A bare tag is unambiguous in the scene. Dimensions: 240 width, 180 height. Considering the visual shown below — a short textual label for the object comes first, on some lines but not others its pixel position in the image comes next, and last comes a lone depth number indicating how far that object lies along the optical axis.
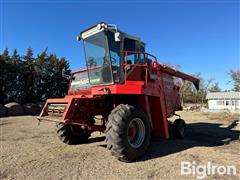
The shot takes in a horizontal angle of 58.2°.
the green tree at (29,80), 29.84
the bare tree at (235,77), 57.38
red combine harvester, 5.23
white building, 42.84
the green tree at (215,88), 64.94
